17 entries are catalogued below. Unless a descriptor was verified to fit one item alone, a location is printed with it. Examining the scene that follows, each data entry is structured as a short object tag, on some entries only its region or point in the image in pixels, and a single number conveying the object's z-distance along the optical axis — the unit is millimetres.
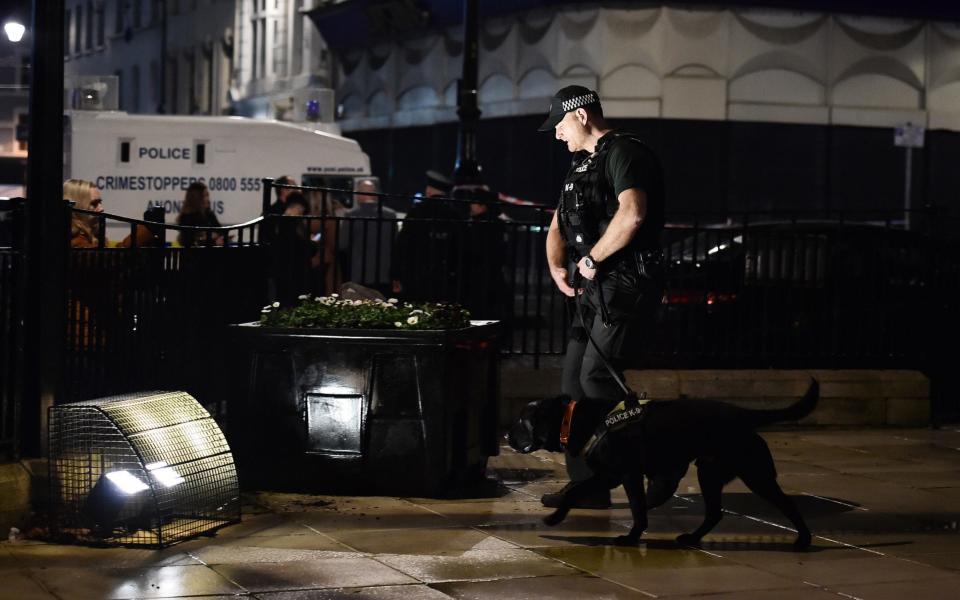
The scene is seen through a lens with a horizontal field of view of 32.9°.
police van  21406
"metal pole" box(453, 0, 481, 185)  20156
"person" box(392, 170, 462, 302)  10734
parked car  11328
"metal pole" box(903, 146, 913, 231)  26500
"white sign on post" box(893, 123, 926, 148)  20583
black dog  6828
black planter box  8039
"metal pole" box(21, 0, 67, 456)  7090
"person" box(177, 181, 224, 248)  14078
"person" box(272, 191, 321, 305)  9531
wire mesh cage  6816
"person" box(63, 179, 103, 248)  11098
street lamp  12559
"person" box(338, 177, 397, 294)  10422
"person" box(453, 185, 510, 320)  10875
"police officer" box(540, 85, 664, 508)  7395
